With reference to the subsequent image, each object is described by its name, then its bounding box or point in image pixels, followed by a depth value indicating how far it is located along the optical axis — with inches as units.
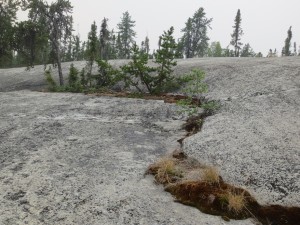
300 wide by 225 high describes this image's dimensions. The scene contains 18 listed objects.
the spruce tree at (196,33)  1633.8
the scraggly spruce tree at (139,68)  382.5
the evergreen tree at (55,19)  677.4
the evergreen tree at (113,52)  1769.3
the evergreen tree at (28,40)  785.9
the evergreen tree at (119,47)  1820.9
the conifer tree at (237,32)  1703.6
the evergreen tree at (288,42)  1749.6
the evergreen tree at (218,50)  2378.4
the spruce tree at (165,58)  378.0
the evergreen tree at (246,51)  2244.8
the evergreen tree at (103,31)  825.2
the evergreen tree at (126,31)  1756.5
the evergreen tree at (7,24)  808.4
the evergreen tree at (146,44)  2518.9
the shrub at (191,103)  289.2
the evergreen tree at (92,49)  613.3
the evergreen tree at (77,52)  2005.4
